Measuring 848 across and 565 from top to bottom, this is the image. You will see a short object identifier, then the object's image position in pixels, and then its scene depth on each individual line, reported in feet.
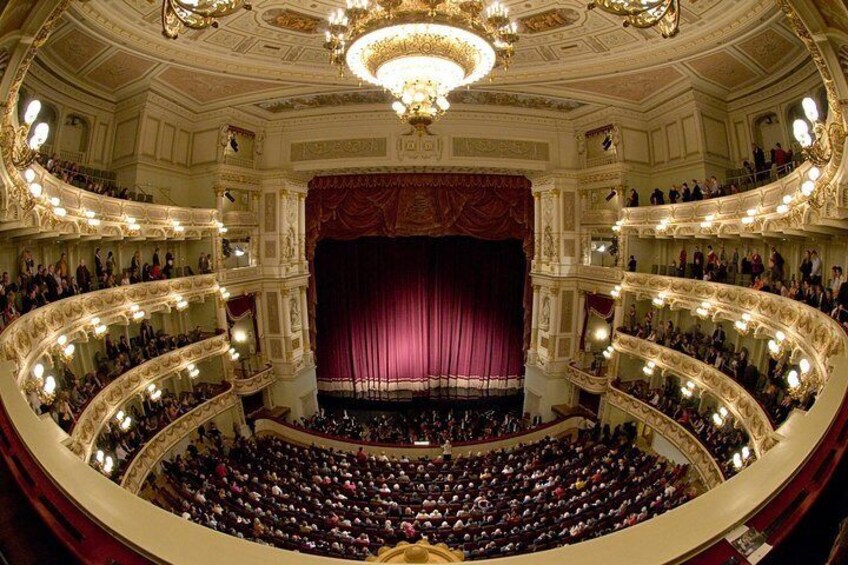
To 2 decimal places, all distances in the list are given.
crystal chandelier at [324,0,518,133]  22.15
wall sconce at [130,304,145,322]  43.26
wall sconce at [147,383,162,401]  43.73
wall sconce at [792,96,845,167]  22.22
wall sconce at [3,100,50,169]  22.31
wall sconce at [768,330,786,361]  32.14
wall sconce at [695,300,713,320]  42.91
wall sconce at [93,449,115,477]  32.80
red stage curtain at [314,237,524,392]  72.95
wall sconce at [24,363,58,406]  25.82
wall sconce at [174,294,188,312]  49.34
